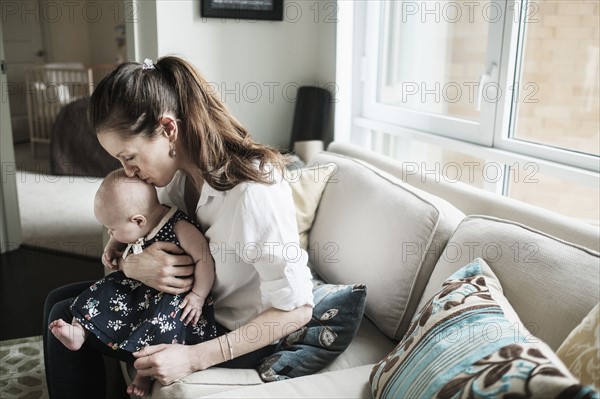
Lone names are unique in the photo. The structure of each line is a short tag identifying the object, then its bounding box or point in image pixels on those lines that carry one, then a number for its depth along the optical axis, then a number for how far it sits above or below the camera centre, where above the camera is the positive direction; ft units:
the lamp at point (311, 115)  9.38 -0.86
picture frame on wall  8.93 +0.78
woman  4.25 -1.08
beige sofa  3.73 -1.47
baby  4.43 -1.83
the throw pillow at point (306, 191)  6.43 -1.42
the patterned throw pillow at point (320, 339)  4.47 -2.15
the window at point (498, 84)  6.07 -0.26
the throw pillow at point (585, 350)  2.89 -1.46
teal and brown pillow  2.76 -1.54
